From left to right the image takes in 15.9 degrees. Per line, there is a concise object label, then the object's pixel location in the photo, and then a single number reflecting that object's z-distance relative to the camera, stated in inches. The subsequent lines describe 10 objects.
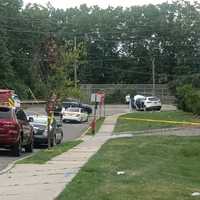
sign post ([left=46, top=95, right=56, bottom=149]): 1040.2
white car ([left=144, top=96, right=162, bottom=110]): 3284.9
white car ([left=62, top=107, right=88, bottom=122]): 2395.4
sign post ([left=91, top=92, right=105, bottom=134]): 1896.9
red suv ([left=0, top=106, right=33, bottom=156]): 946.7
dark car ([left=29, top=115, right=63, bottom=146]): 1212.5
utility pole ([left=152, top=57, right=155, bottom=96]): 4896.2
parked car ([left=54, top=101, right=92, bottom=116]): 2631.6
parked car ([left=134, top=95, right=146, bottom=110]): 3342.3
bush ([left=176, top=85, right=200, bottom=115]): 2148.6
